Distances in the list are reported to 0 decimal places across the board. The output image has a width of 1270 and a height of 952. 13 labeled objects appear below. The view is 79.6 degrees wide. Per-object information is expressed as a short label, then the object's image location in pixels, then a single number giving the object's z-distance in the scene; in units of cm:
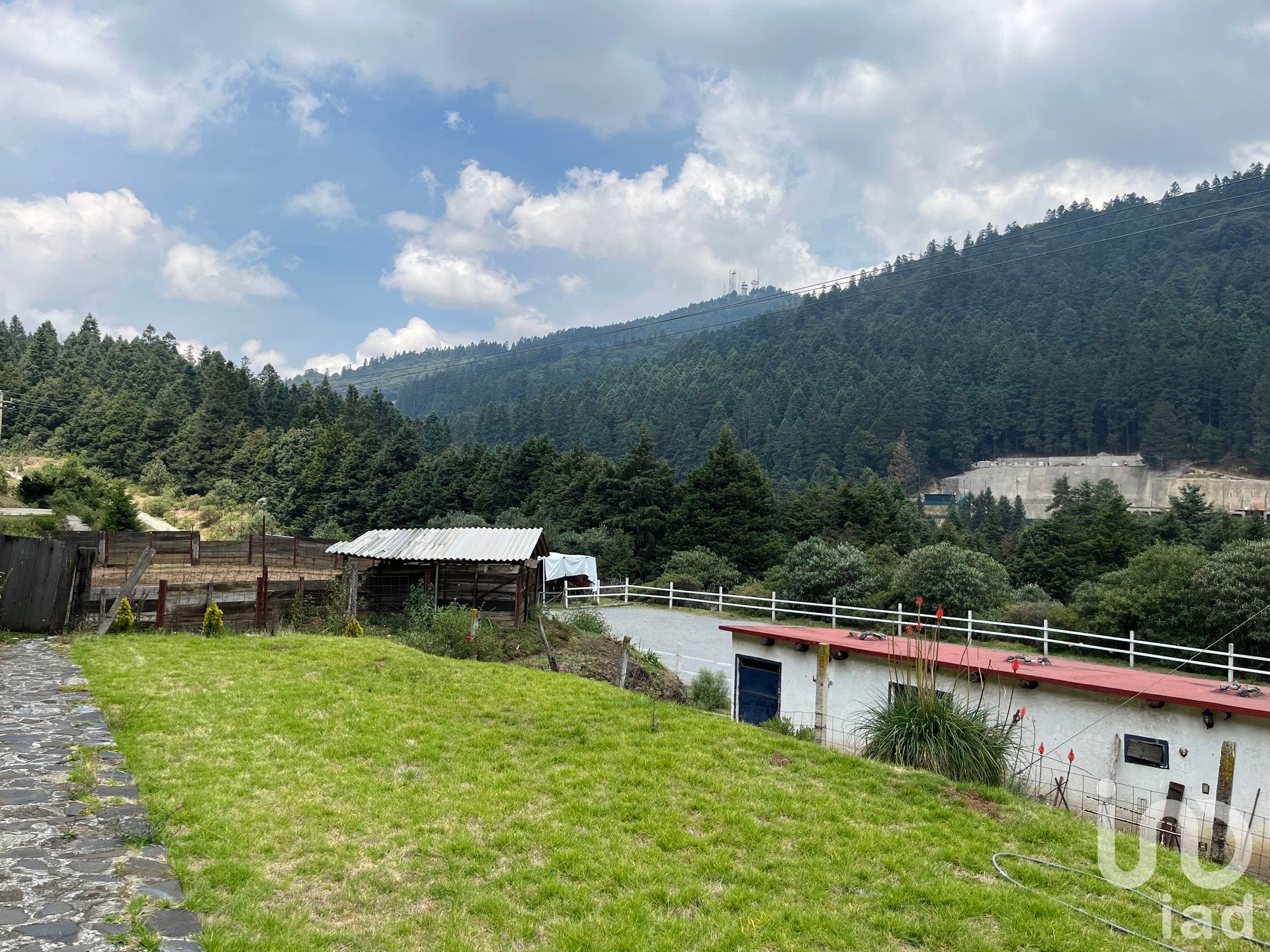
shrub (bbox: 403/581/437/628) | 1702
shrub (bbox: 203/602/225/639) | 1418
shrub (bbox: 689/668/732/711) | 1608
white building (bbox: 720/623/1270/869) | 967
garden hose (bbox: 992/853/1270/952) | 449
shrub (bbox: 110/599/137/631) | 1388
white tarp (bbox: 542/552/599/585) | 3584
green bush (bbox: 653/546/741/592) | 3459
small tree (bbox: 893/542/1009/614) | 2777
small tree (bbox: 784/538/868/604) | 3062
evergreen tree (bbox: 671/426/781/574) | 4638
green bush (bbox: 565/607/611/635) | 2267
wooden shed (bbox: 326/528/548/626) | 1847
